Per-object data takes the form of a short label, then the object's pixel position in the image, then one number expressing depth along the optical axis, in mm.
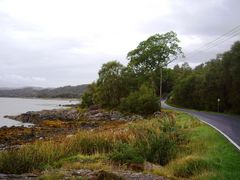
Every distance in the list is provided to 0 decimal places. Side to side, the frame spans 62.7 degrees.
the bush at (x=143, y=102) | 28674
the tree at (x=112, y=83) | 35545
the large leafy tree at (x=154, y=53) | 35085
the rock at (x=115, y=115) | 29740
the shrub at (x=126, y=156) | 7997
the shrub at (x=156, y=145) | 8820
